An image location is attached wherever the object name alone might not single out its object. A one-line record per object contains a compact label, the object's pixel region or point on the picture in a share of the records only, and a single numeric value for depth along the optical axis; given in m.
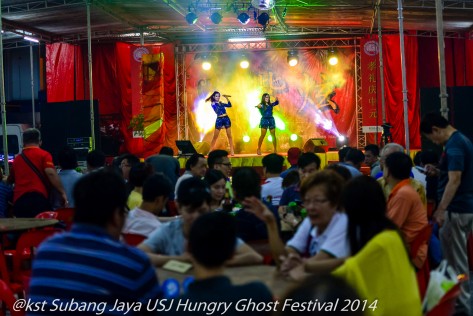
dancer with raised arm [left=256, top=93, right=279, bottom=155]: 15.59
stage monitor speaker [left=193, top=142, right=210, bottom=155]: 15.89
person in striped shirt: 2.15
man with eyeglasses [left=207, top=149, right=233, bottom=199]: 6.58
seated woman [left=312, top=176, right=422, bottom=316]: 2.38
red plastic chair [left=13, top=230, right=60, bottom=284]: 4.34
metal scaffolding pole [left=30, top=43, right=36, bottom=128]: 17.25
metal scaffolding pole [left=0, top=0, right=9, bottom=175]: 8.59
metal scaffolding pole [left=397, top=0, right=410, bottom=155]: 9.17
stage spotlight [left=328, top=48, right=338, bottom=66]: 17.17
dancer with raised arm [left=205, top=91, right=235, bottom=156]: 15.73
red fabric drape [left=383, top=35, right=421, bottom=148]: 16.25
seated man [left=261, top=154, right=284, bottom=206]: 5.76
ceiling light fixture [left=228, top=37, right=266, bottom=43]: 17.22
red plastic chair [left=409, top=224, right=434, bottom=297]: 3.84
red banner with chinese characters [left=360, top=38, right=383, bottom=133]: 15.79
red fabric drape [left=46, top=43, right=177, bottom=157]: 17.20
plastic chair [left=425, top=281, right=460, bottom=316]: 2.28
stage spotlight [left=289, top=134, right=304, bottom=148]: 17.19
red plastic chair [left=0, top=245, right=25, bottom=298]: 4.59
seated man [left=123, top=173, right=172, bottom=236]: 3.93
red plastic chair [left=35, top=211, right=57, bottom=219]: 5.57
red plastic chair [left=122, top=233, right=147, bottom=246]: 3.79
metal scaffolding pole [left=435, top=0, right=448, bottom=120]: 6.89
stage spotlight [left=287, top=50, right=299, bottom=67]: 17.17
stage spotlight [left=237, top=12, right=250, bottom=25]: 13.55
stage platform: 14.80
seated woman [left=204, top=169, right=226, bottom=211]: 5.04
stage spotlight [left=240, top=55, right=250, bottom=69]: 17.59
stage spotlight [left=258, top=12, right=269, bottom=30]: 13.74
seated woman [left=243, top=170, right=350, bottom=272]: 2.84
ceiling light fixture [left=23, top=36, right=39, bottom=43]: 15.96
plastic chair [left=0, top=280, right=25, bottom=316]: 3.92
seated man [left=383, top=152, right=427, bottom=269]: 3.94
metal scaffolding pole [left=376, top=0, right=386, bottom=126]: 13.73
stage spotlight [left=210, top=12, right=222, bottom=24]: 13.74
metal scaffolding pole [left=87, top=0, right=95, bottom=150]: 12.66
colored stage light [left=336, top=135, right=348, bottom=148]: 16.86
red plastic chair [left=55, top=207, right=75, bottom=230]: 5.68
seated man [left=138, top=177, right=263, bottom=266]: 3.38
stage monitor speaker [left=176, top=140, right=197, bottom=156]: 13.95
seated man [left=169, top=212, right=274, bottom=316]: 1.88
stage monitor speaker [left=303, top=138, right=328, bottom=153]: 14.72
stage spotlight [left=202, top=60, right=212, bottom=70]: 17.77
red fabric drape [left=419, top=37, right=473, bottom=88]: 16.52
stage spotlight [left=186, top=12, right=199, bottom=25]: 13.50
